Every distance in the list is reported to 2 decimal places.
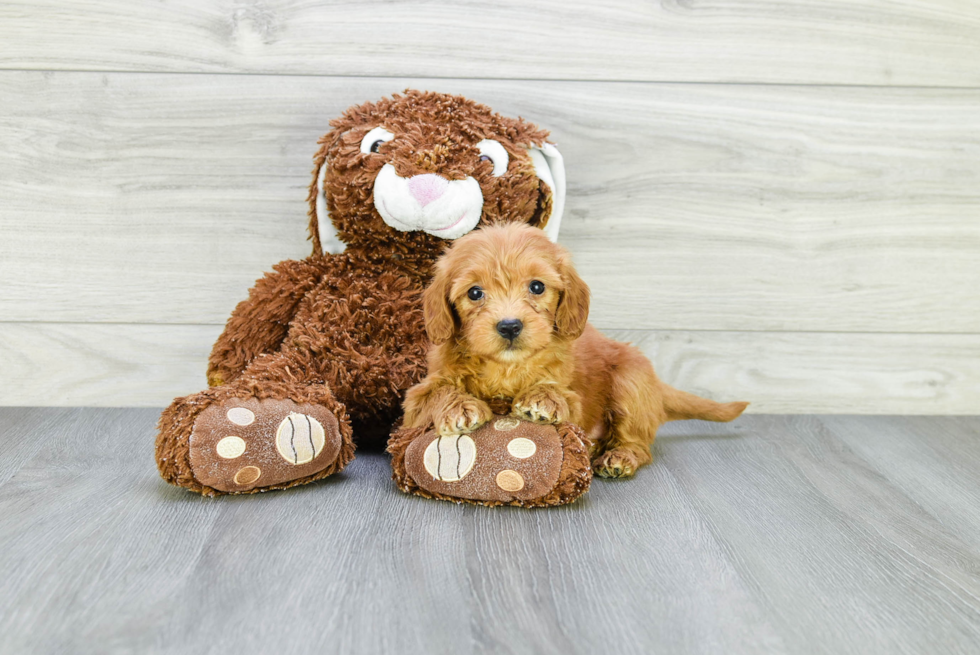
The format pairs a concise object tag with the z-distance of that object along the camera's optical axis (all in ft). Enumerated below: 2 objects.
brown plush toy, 4.15
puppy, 3.81
